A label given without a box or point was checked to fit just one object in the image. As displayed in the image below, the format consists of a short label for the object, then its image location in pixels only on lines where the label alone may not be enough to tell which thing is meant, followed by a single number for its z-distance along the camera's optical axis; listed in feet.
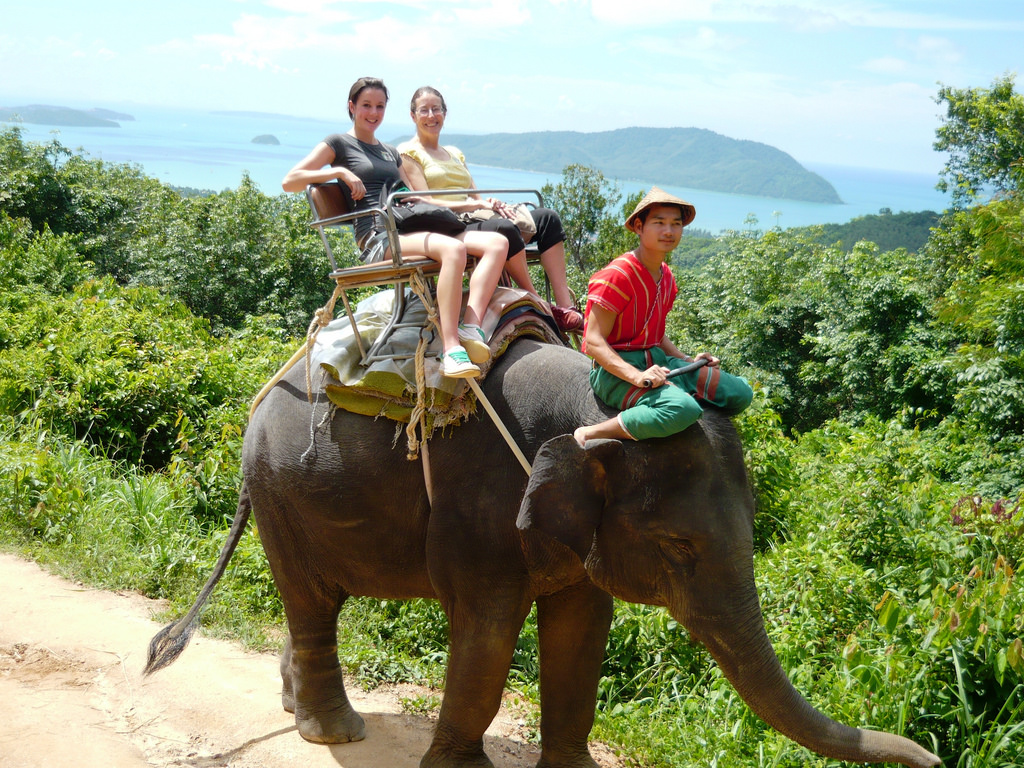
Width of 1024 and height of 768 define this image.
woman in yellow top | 13.28
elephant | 9.71
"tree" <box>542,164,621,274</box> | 101.24
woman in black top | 11.36
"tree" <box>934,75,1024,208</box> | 66.13
